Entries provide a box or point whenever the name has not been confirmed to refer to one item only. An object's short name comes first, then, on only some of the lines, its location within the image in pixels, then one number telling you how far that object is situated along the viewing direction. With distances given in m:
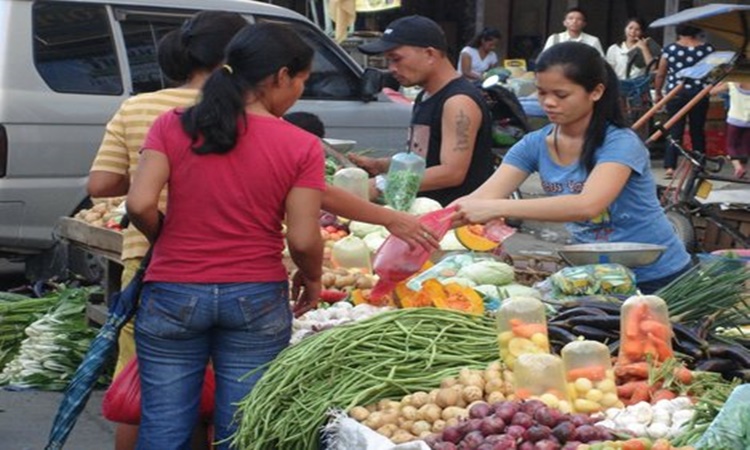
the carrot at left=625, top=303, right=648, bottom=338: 4.44
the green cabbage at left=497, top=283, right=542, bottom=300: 5.48
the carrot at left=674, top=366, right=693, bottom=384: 4.28
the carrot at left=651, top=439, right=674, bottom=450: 3.69
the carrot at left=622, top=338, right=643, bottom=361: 4.41
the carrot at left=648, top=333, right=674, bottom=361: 4.38
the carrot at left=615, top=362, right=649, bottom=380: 4.32
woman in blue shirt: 5.09
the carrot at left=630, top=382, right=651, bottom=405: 4.18
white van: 9.00
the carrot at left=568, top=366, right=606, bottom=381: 4.25
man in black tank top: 6.64
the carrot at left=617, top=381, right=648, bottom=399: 4.23
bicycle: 10.40
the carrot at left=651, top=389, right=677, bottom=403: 4.14
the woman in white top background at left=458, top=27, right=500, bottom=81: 18.23
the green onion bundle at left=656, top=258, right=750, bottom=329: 4.88
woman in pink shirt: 4.38
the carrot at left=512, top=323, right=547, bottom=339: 4.43
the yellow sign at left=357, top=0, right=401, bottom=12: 17.02
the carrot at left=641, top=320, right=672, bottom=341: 4.41
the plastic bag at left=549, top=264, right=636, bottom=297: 5.17
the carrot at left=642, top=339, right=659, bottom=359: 4.38
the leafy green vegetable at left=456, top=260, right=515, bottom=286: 5.70
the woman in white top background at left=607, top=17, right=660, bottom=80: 17.27
